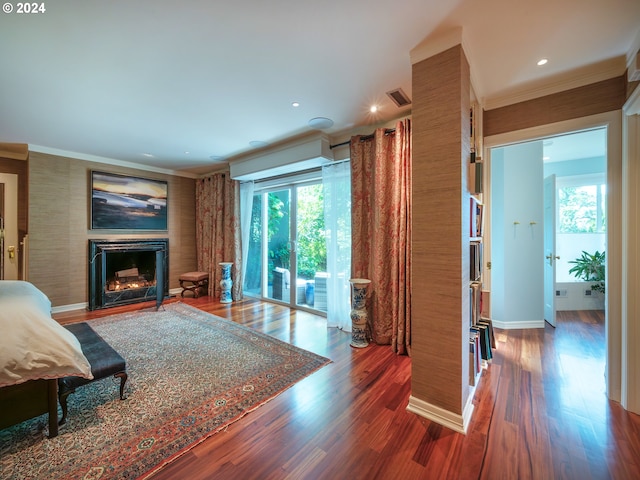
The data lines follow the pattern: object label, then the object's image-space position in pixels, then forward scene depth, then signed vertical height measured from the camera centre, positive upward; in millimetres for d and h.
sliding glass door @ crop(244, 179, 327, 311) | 4020 -128
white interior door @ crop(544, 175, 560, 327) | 3504 -154
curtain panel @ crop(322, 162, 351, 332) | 3369 -8
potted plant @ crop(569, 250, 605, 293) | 4094 -461
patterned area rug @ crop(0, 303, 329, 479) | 1407 -1201
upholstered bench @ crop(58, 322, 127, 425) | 1653 -883
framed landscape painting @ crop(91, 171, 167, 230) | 4436 +671
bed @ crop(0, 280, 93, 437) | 1463 -736
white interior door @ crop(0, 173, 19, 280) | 3947 +171
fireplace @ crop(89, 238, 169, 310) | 4328 -600
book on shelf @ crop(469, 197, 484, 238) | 1941 +188
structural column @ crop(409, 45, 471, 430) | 1631 +20
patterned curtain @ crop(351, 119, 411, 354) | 2719 +144
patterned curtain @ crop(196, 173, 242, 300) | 4871 +224
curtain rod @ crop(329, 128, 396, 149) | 2919 +1248
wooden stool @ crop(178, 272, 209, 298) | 5078 -840
